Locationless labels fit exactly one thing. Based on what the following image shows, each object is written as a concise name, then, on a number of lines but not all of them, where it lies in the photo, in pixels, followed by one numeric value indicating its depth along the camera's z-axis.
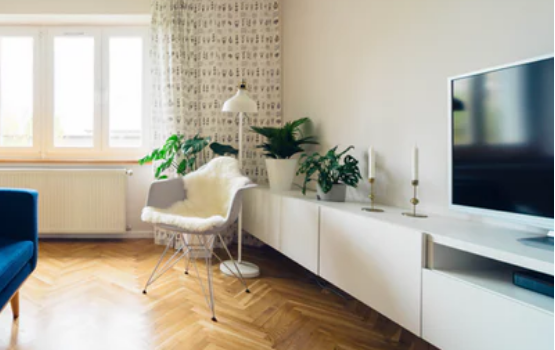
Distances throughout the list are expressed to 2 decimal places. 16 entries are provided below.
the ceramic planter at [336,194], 2.06
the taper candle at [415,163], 1.56
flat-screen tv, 1.08
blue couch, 1.64
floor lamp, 2.46
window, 3.46
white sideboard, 0.97
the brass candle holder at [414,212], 1.56
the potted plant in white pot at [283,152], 2.62
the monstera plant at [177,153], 2.78
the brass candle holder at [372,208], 1.75
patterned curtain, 3.15
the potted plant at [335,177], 2.03
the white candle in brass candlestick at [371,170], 1.77
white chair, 2.29
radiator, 3.23
